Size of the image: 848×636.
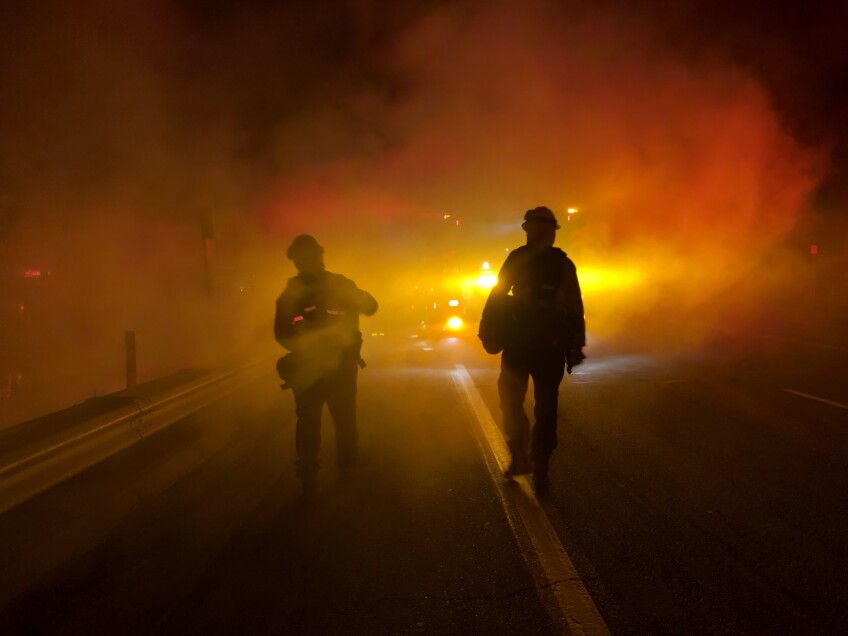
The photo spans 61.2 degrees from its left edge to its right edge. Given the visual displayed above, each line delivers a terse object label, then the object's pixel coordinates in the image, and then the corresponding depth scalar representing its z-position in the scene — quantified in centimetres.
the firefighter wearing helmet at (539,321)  393
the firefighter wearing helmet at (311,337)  418
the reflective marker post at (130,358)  855
